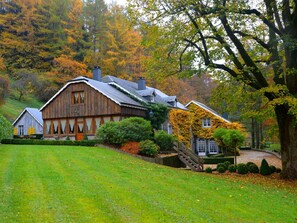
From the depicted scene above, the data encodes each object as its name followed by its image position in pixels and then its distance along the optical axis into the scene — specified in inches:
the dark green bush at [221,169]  813.9
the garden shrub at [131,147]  867.3
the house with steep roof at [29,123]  1625.2
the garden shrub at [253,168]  767.1
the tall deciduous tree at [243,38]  571.2
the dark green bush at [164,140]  1001.5
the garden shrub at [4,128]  698.8
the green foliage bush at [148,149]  860.6
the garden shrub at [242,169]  764.6
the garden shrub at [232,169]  804.6
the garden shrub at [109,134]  919.4
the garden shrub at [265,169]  738.2
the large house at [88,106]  1148.7
